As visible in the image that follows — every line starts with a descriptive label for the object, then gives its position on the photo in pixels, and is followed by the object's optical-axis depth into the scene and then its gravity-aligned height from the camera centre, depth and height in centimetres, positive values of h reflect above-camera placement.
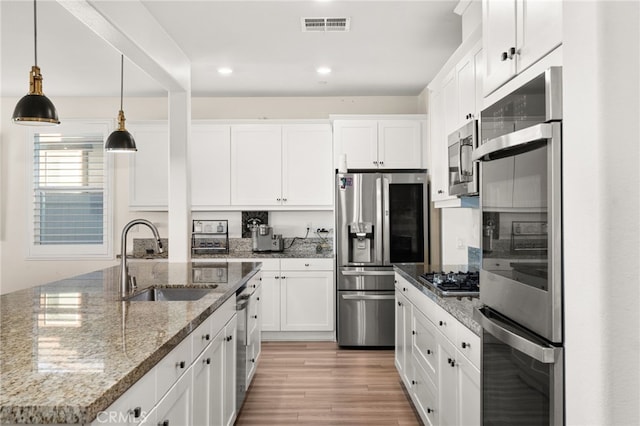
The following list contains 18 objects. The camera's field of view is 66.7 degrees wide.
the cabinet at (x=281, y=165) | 550 +62
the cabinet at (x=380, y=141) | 527 +85
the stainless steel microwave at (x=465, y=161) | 263 +34
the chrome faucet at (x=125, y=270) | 248 -26
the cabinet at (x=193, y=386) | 129 -58
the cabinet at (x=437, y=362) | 204 -75
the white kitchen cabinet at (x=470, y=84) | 276 +81
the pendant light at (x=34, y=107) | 268 +63
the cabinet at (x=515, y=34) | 141 +61
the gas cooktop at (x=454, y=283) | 252 -36
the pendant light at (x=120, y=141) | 382 +62
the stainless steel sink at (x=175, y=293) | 280 -43
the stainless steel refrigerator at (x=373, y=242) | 498 -23
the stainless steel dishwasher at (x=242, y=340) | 302 -79
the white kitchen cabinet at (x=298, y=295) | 523 -81
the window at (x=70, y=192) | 580 +33
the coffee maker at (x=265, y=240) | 545 -23
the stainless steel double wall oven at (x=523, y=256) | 133 -11
